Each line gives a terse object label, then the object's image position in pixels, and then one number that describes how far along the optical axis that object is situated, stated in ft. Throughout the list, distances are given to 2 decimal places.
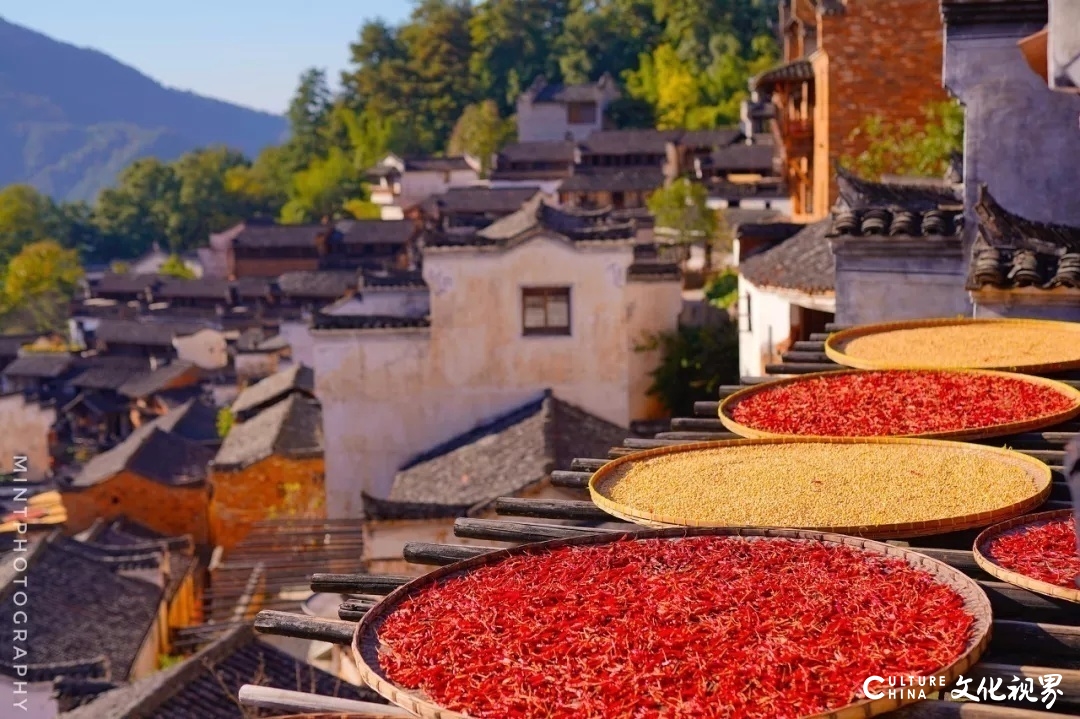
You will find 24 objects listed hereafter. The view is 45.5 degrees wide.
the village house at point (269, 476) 71.26
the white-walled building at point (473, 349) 62.28
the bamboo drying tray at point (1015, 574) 11.82
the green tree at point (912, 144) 63.57
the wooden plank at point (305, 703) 12.69
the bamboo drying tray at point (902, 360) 21.67
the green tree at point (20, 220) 258.78
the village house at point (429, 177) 215.10
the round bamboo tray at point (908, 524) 14.01
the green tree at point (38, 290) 224.33
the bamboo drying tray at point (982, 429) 18.01
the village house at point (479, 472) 48.85
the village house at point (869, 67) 69.36
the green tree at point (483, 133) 226.99
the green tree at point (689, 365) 64.85
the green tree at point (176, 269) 225.35
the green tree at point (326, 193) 251.80
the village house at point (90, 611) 49.93
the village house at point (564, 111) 231.09
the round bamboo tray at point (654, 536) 10.28
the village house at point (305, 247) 190.39
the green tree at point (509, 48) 263.90
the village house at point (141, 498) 85.20
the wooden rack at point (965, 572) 10.52
